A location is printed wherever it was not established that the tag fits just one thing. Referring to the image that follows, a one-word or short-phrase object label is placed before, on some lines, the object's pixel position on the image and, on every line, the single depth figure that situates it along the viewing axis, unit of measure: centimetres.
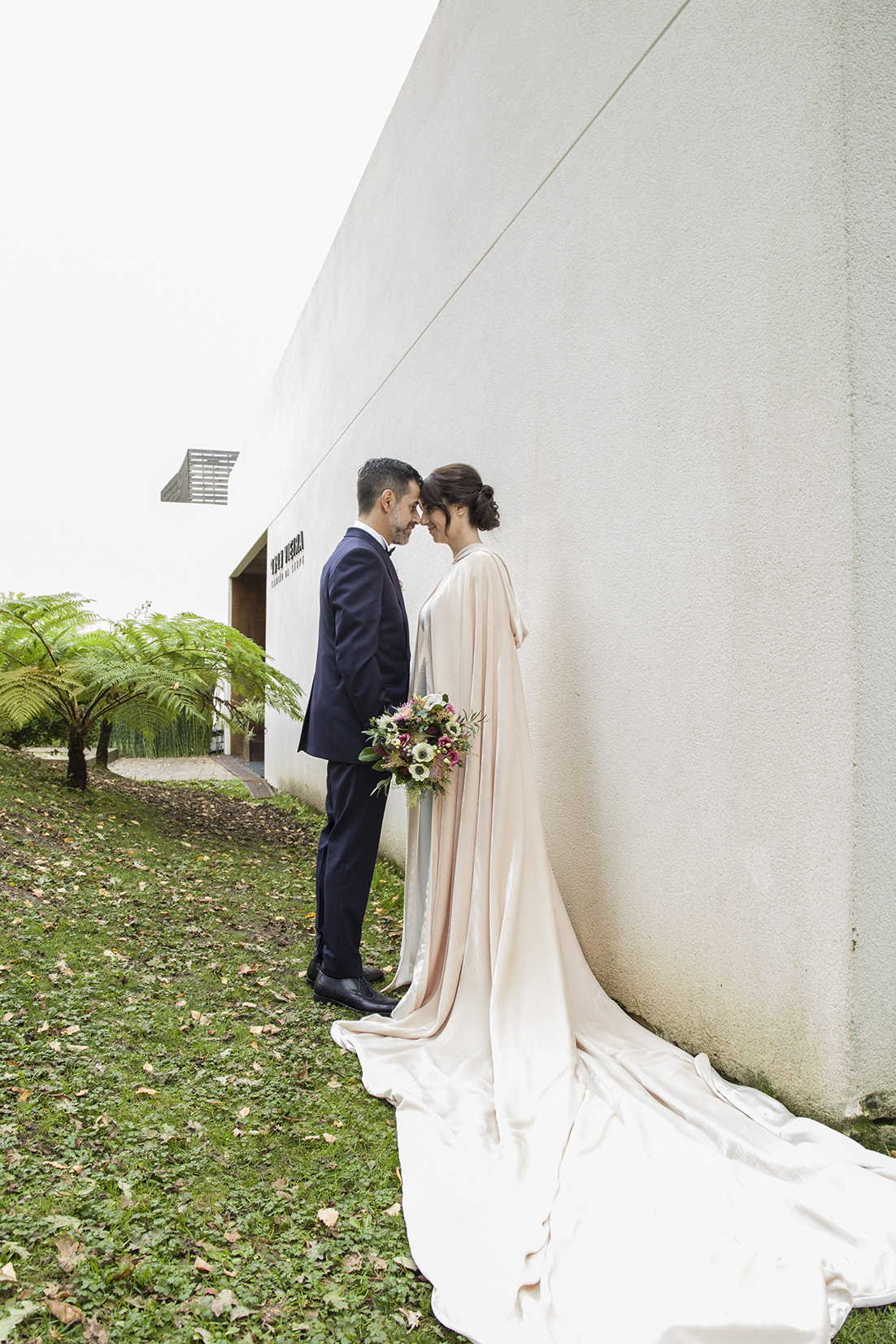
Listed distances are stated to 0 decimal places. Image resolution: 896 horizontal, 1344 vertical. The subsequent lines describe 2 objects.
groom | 324
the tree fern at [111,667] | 551
